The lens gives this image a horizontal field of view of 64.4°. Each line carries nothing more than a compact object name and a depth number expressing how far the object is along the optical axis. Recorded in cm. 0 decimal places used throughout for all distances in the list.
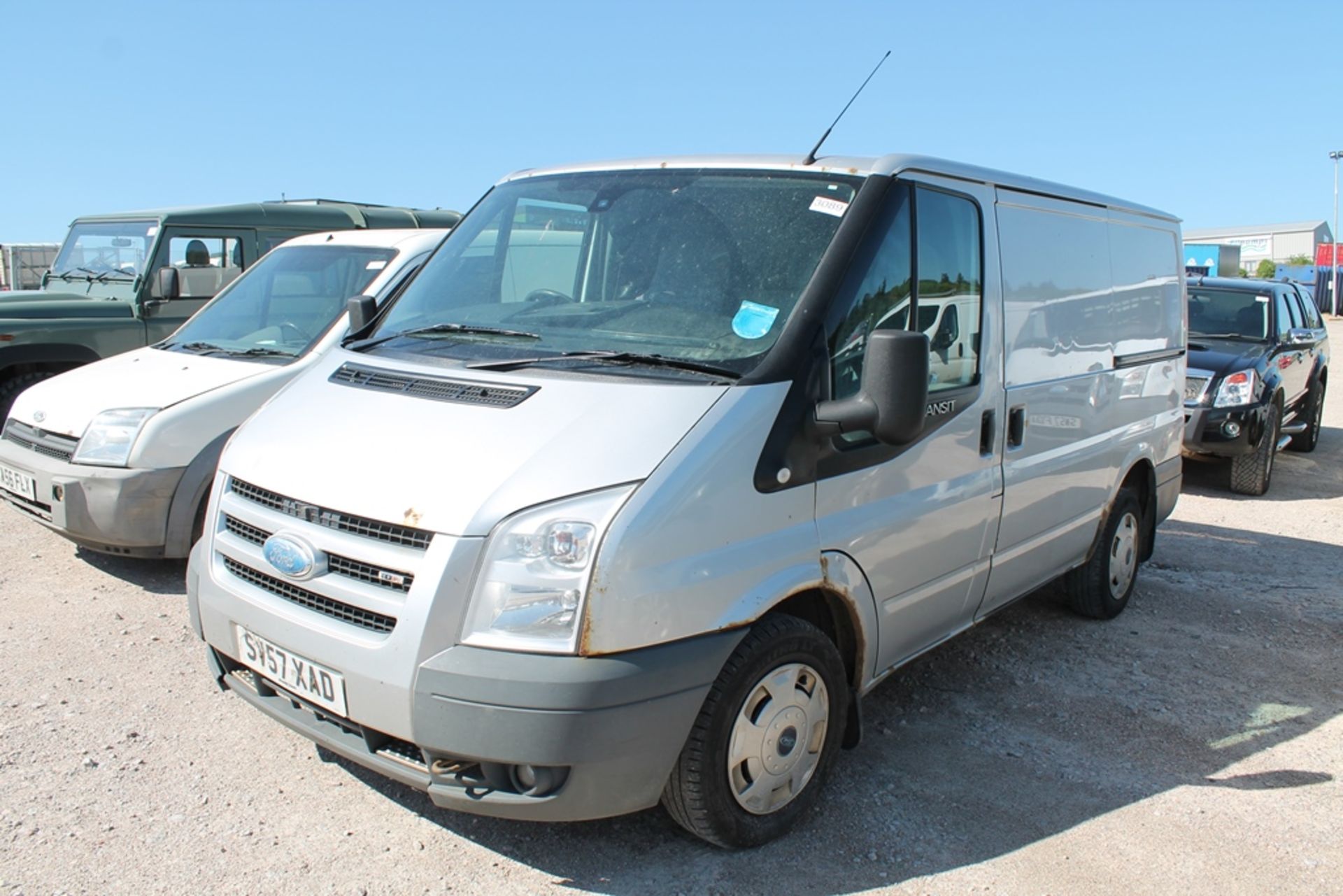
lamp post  4306
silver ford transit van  274
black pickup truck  920
